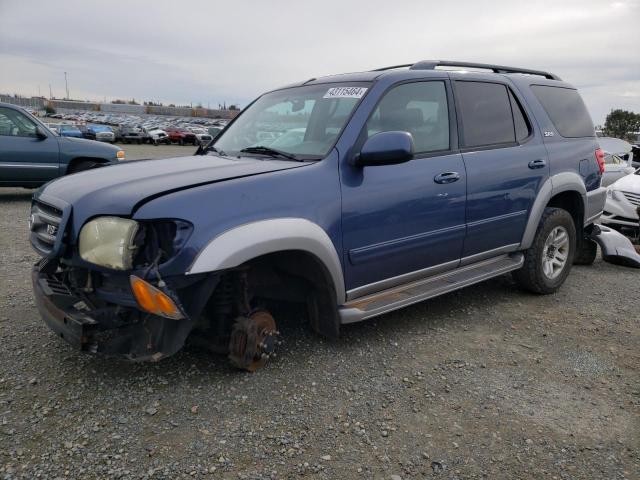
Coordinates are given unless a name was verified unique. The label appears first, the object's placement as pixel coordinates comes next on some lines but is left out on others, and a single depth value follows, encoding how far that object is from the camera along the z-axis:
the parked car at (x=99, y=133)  35.19
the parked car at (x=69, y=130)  33.34
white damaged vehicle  7.87
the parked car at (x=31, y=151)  8.72
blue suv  2.62
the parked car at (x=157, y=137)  39.47
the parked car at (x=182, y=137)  40.78
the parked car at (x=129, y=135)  38.25
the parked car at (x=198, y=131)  43.81
